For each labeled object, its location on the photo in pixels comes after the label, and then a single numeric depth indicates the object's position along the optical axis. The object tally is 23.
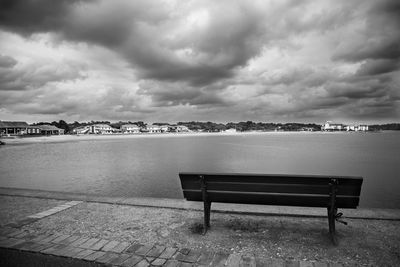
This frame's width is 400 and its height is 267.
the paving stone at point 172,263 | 3.67
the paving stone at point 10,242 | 4.40
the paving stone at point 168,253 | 3.93
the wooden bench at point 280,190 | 4.17
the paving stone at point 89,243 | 4.36
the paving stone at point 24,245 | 4.32
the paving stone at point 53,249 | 4.14
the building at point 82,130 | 166.12
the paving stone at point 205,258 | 3.74
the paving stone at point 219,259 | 3.70
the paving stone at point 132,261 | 3.74
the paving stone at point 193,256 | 3.80
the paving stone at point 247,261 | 3.61
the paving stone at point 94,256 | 3.91
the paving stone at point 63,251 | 4.06
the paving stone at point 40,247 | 4.25
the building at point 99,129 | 166.75
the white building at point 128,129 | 192.40
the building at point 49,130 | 139.77
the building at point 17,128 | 123.81
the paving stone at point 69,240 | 4.53
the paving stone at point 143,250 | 4.06
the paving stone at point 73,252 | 4.03
